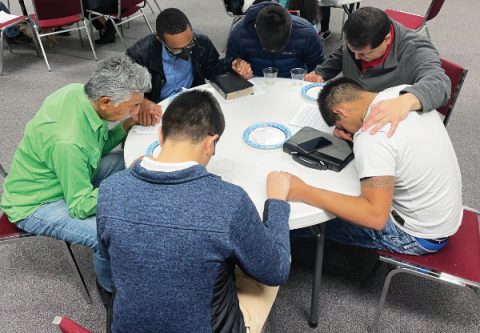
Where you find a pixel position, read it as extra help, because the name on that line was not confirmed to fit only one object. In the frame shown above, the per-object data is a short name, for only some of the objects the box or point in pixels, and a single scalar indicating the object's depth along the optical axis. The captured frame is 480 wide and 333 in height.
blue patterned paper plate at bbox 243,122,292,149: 1.66
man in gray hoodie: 1.51
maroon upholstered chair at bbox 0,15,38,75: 3.97
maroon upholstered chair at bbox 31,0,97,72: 3.86
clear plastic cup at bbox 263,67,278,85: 2.18
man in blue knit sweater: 0.94
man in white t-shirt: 1.32
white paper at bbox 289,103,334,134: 1.78
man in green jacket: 1.56
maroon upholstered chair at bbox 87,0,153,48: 4.23
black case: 1.52
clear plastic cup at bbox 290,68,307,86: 2.23
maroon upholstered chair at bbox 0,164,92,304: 1.72
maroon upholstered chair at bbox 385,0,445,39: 3.62
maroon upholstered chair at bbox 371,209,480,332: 1.44
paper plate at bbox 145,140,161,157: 1.64
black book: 2.03
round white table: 1.43
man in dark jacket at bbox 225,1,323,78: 2.29
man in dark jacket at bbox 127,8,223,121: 2.20
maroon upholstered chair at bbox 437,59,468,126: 1.93
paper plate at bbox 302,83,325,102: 2.00
